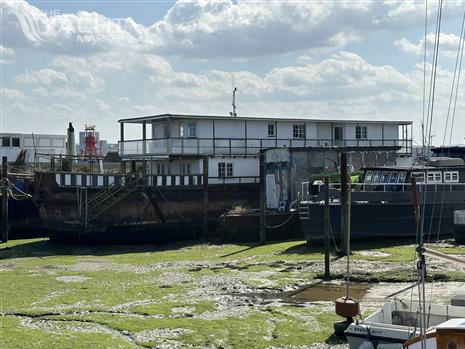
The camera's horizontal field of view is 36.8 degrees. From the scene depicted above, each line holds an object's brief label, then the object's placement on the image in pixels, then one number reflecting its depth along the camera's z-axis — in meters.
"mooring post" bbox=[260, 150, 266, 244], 36.19
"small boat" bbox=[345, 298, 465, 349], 14.62
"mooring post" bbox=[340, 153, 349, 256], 28.70
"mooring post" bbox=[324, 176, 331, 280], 25.43
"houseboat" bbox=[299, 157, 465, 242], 33.22
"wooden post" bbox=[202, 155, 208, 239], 39.31
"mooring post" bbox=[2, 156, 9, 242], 41.72
